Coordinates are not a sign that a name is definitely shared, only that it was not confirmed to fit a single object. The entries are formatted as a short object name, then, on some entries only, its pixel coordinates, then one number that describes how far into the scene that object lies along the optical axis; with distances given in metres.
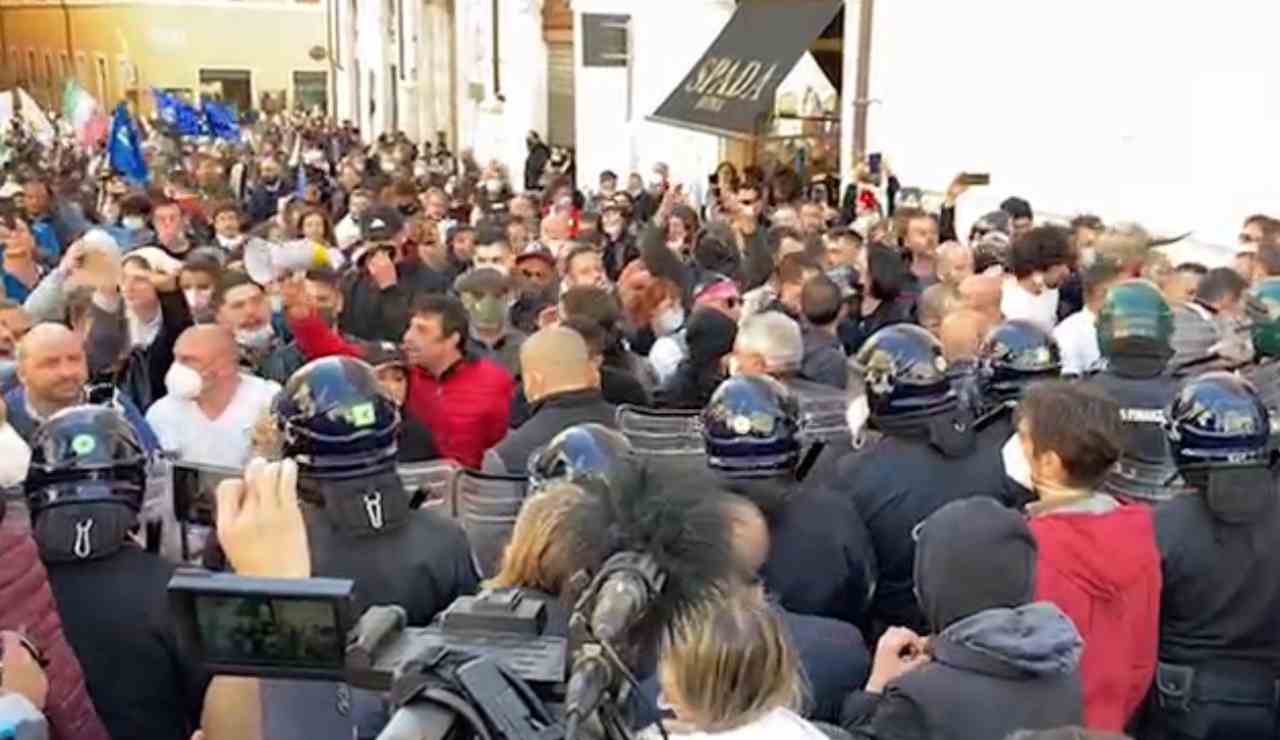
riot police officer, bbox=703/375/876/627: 4.47
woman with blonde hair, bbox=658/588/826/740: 2.61
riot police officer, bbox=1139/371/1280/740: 4.36
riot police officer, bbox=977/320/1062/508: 5.95
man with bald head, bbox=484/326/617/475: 5.89
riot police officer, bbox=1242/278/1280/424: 6.43
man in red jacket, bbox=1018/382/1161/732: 4.00
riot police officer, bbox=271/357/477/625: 4.16
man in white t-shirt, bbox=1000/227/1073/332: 8.80
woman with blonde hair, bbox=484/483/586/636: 3.27
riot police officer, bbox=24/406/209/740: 3.91
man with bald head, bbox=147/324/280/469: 6.41
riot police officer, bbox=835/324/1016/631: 4.94
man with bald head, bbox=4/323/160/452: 6.07
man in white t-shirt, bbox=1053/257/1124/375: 7.59
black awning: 19.78
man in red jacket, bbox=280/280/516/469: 7.03
